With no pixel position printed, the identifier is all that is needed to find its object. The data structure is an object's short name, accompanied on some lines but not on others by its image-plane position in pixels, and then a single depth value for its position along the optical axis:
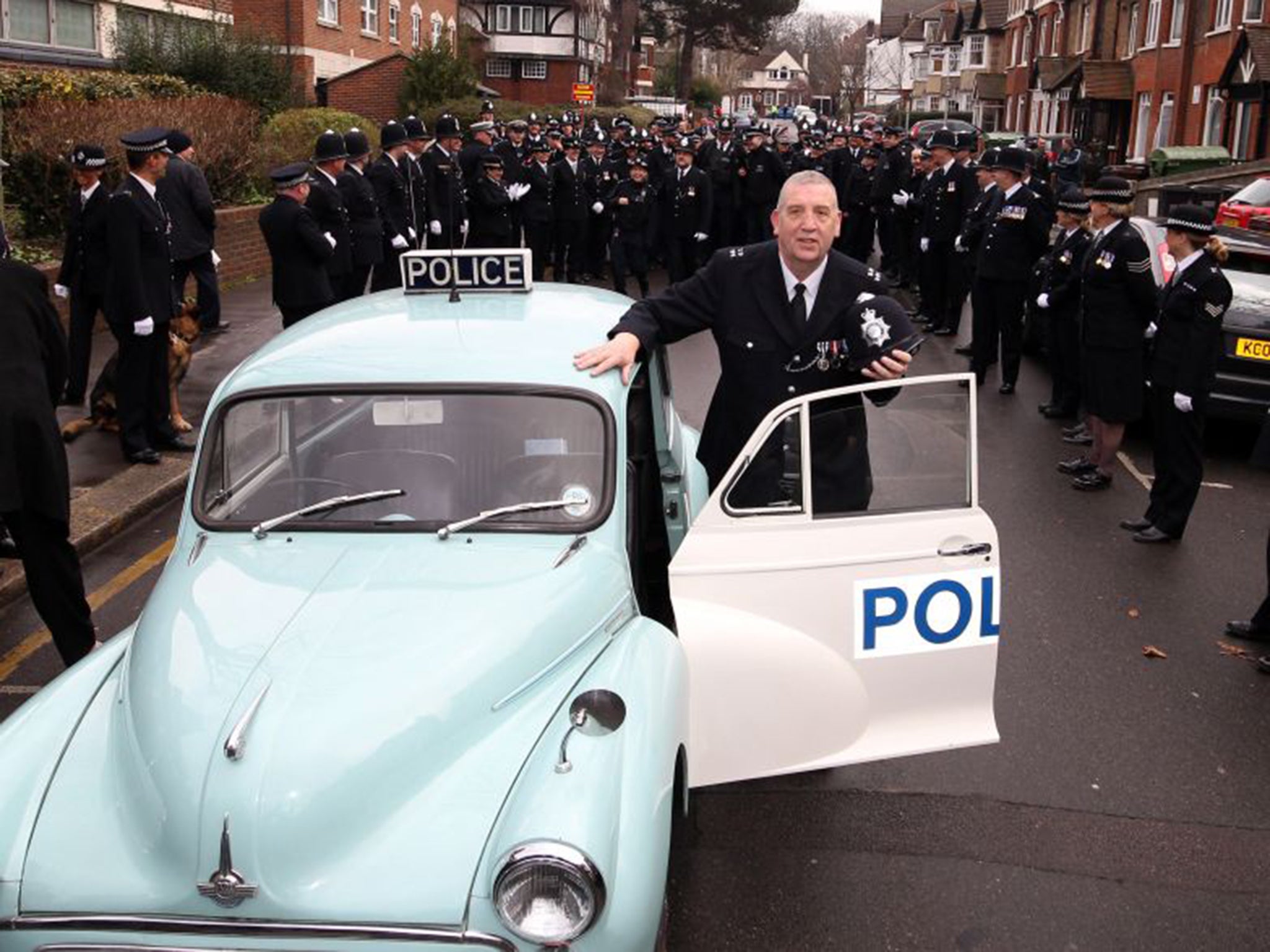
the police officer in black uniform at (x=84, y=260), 8.64
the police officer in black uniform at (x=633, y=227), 16.64
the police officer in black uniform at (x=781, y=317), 4.60
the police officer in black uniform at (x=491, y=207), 15.58
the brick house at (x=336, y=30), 33.06
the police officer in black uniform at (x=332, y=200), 10.62
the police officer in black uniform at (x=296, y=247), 9.62
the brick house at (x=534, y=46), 67.12
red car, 16.98
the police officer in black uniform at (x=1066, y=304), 9.77
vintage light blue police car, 2.83
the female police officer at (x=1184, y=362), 7.24
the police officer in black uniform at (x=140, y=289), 8.20
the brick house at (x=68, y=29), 20.86
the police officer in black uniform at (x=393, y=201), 13.20
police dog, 9.08
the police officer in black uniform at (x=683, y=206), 17.00
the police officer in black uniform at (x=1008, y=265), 11.19
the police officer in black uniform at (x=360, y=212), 11.47
